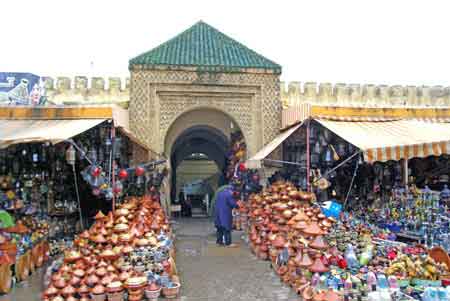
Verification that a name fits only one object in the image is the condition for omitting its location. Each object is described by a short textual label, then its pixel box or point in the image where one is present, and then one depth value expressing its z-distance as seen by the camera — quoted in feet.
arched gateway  34.91
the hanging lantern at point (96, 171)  24.57
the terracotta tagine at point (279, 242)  21.99
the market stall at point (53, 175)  22.59
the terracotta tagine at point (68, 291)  16.85
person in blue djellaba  28.73
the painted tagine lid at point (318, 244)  18.52
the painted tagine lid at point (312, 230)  19.07
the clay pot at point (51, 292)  16.83
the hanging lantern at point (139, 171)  29.25
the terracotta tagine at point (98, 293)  16.88
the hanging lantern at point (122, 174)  27.09
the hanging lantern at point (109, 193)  25.57
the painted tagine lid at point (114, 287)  16.97
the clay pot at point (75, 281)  17.30
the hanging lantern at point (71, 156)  24.47
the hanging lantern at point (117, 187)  26.55
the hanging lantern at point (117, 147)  27.94
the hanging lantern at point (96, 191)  25.55
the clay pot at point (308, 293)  16.31
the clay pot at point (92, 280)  17.28
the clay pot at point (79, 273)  17.62
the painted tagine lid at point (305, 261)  17.83
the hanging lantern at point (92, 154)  28.84
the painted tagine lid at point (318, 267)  17.47
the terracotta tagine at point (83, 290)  17.01
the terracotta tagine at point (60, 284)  17.12
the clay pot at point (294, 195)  26.03
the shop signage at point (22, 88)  39.75
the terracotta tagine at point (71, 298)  16.72
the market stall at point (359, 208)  17.07
